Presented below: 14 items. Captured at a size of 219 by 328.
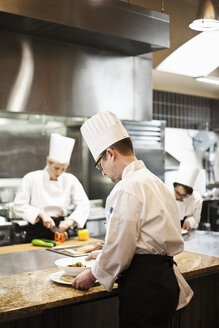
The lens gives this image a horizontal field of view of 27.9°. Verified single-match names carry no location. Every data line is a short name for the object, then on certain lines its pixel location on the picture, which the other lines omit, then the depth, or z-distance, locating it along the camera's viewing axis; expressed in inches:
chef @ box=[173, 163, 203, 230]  169.8
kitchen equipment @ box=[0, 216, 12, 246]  152.0
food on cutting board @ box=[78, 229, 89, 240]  132.6
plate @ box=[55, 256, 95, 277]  81.0
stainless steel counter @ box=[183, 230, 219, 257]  115.7
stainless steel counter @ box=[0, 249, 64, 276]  94.4
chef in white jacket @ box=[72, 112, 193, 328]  71.1
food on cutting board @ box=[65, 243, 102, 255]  110.7
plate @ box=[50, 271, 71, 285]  79.3
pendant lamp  119.9
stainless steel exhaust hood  130.0
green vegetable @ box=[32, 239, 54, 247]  121.7
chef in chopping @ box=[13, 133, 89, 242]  143.6
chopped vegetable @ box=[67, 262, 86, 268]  83.1
